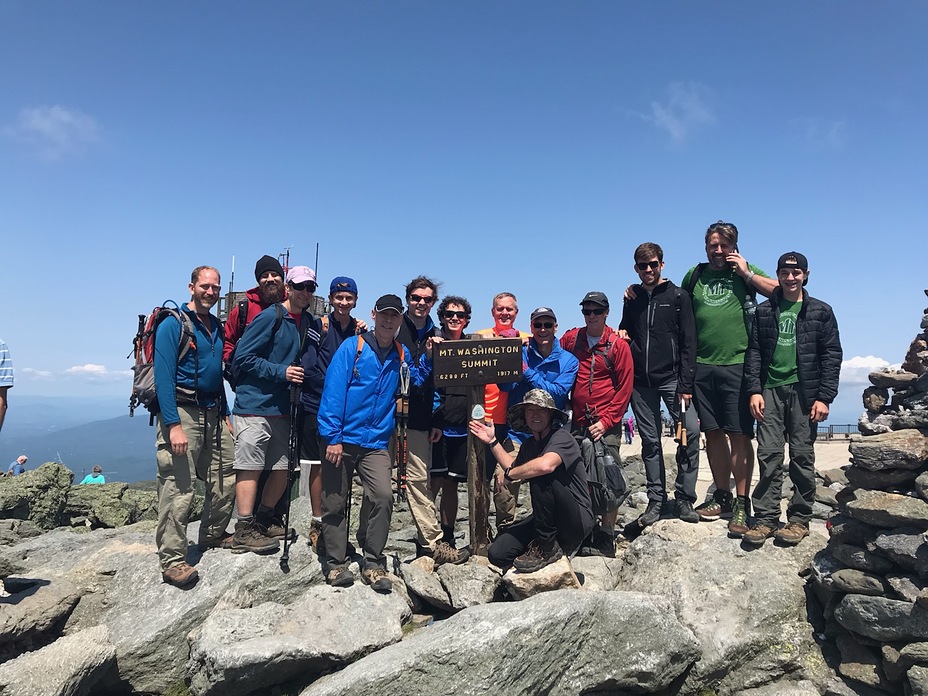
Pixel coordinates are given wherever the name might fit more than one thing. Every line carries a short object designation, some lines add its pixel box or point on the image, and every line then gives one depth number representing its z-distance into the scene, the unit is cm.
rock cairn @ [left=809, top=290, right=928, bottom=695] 556
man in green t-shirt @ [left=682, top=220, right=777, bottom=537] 714
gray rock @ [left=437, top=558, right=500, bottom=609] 657
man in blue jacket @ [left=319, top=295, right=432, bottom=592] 648
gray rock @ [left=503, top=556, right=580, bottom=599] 645
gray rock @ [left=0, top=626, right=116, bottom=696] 524
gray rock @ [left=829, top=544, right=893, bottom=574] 591
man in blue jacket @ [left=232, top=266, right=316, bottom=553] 666
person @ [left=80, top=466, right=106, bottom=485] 2197
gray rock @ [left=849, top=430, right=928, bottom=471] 599
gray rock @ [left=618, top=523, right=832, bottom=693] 604
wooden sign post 669
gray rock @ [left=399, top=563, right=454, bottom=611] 670
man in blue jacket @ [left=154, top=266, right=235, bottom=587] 625
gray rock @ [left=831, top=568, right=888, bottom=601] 585
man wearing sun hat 651
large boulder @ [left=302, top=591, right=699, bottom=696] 505
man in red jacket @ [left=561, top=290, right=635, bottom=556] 720
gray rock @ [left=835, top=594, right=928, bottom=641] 552
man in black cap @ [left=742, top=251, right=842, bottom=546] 678
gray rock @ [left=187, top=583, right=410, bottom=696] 555
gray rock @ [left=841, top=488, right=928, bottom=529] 570
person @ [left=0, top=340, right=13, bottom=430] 537
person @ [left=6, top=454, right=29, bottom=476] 2340
